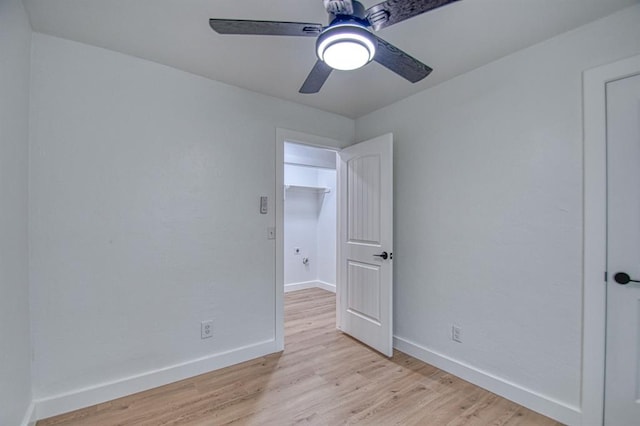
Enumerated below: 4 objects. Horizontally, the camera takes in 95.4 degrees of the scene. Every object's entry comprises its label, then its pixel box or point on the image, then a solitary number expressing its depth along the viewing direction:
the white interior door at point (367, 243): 2.68
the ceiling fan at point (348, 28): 1.20
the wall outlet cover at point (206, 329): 2.38
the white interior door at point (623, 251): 1.60
